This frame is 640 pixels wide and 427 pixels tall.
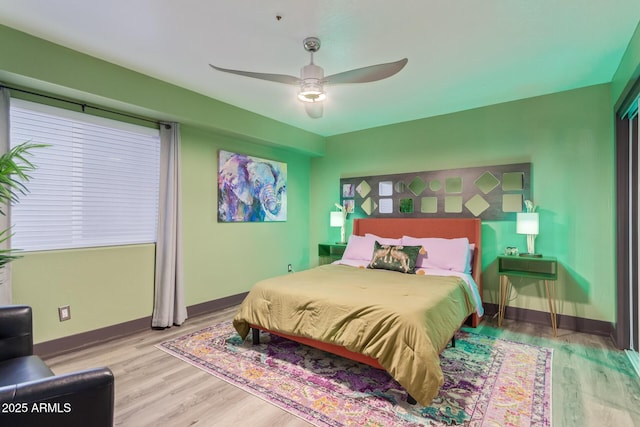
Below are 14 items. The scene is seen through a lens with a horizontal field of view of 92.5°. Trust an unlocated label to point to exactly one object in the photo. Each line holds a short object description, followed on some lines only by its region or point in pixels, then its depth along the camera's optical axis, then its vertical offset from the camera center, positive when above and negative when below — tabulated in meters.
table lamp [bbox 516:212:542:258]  3.39 -0.08
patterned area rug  1.96 -1.26
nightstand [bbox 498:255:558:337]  3.32 -0.60
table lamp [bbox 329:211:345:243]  5.02 -0.02
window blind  2.73 +0.34
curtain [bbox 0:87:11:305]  2.50 +0.03
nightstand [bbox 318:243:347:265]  4.93 -0.56
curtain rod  2.67 +1.09
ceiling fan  2.22 +1.05
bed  2.03 -0.73
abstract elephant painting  4.27 +0.43
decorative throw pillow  3.60 -0.48
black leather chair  1.03 -0.66
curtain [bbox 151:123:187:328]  3.52 -0.30
